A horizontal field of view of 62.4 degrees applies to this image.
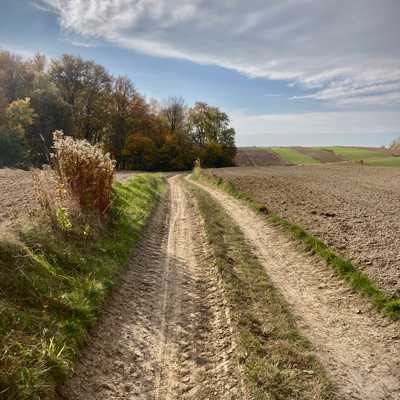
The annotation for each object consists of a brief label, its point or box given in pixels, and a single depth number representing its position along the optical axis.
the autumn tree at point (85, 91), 49.47
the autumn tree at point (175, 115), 73.38
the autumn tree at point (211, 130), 72.00
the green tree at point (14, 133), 32.53
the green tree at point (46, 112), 40.53
